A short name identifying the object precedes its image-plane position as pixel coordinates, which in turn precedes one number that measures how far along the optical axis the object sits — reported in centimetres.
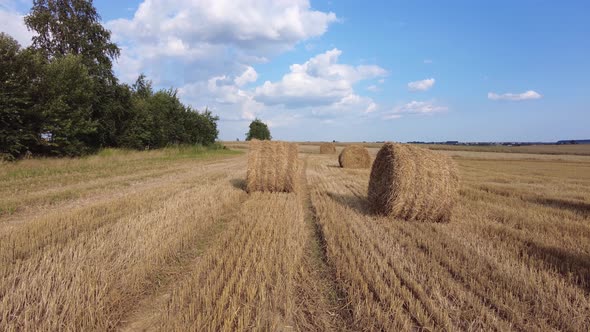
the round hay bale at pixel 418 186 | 682
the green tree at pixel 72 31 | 2259
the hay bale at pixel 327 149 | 4097
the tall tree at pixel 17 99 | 1366
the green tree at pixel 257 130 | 8806
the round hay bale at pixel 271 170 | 993
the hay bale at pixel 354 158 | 2014
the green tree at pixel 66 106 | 1588
